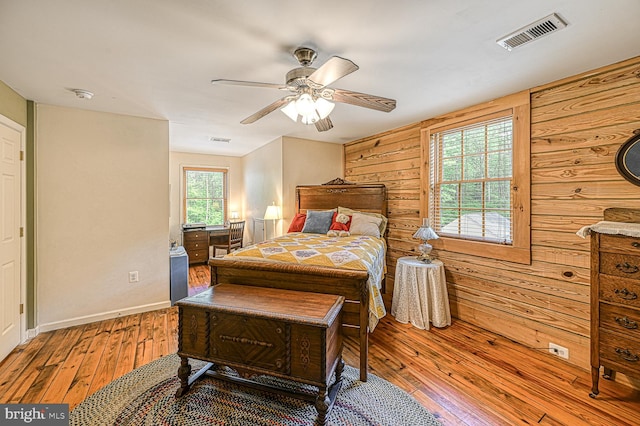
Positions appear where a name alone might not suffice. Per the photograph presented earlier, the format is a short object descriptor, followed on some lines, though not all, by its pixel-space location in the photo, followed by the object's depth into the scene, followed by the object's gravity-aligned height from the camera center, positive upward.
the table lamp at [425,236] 3.14 -0.29
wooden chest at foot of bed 1.61 -0.77
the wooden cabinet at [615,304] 1.74 -0.61
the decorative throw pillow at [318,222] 3.87 -0.15
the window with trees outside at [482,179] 2.61 +0.35
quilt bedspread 2.22 -0.38
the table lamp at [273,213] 4.48 -0.03
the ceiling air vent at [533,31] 1.56 +1.08
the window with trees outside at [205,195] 6.15 +0.36
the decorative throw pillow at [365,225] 3.71 -0.19
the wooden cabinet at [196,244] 5.51 -0.67
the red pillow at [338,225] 3.76 -0.20
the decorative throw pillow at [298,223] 4.09 -0.18
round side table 2.94 -0.93
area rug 1.71 -1.29
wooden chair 5.32 -0.53
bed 2.05 -0.54
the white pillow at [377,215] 3.92 -0.05
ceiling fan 1.60 +0.79
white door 2.37 -0.24
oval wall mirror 1.98 +0.38
